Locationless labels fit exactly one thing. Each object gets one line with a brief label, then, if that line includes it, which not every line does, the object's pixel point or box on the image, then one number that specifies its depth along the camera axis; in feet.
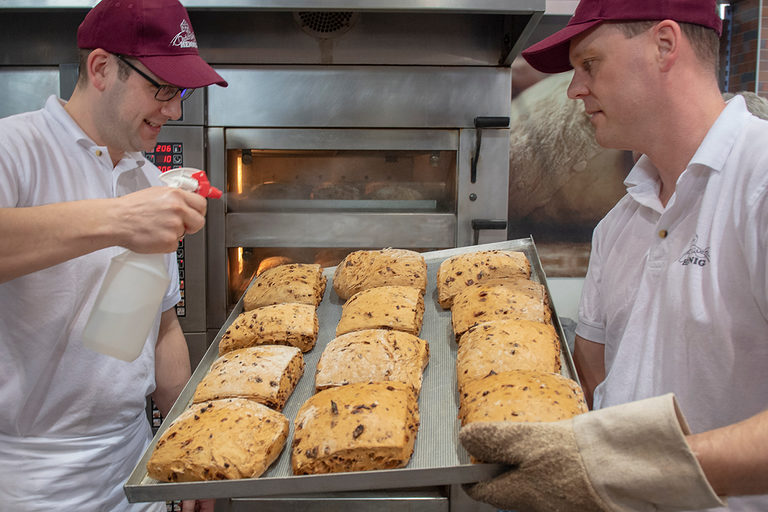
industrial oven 8.93
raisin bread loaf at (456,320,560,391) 4.70
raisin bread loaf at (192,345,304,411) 4.75
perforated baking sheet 3.59
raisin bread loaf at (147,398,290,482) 3.83
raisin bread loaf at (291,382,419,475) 3.89
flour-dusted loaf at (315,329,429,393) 4.87
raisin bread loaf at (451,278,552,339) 5.49
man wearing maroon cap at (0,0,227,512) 4.66
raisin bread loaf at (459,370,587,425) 3.84
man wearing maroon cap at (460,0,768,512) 3.00
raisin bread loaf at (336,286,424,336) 5.70
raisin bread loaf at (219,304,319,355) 5.66
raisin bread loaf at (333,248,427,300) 6.58
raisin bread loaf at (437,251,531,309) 6.33
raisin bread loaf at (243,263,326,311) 6.41
